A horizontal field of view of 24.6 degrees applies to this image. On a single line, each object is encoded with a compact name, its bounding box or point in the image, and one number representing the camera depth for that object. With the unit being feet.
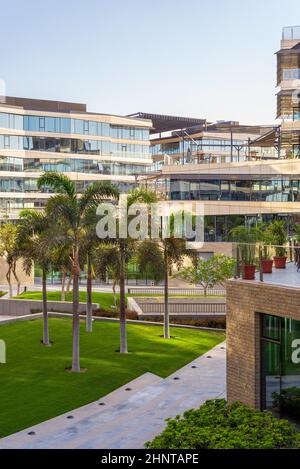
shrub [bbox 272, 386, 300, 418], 54.37
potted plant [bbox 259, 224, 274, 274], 59.47
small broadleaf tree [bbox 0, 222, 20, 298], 168.45
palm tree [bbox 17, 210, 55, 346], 91.68
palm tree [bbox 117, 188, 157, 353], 100.32
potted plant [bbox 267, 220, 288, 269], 74.38
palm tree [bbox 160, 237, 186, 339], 112.78
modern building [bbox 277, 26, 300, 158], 159.74
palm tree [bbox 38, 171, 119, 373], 90.33
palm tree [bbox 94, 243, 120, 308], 100.63
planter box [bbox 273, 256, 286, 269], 61.46
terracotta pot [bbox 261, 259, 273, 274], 59.57
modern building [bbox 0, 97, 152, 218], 247.50
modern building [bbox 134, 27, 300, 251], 188.65
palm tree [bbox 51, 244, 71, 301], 93.81
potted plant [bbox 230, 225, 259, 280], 59.77
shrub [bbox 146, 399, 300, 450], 42.52
